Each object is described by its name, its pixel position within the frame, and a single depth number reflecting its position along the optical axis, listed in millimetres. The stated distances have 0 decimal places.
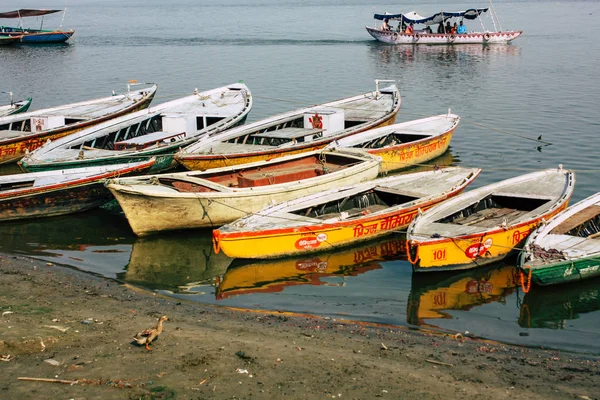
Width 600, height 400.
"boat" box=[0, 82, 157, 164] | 25688
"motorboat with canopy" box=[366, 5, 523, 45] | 60688
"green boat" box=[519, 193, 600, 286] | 14742
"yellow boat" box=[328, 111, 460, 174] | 24406
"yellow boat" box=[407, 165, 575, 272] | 15672
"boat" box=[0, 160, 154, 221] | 19906
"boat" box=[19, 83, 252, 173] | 22297
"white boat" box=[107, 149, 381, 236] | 18078
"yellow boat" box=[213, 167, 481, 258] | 16562
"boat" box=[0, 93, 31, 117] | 29875
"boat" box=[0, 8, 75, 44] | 66000
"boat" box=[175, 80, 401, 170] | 22312
